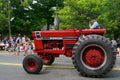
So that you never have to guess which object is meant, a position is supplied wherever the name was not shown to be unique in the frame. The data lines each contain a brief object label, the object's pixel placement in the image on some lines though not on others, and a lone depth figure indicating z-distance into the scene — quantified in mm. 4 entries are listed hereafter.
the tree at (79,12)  14146
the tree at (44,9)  19348
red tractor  4391
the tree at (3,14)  15678
